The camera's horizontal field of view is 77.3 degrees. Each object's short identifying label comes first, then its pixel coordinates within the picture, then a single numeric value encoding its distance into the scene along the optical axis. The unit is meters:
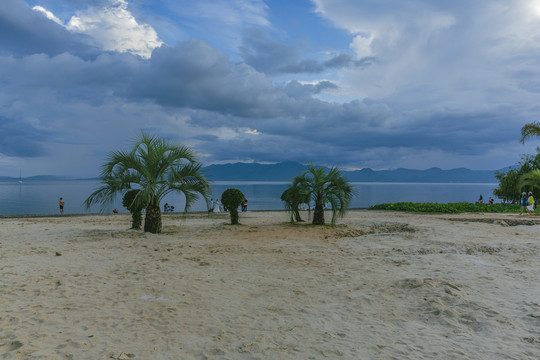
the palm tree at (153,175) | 12.54
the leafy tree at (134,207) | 13.44
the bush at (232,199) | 15.77
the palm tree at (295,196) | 15.15
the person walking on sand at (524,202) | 23.02
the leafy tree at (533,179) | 26.28
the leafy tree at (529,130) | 20.06
